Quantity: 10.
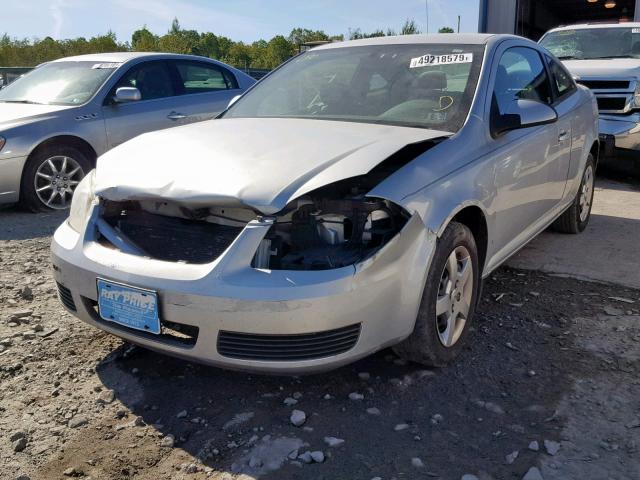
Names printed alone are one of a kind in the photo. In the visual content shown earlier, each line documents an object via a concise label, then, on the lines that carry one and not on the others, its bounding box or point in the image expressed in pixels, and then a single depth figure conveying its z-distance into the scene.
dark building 13.30
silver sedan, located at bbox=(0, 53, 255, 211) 5.95
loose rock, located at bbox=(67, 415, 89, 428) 2.58
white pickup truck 7.70
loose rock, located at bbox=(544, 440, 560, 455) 2.36
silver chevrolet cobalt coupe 2.43
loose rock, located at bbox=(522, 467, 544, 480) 2.21
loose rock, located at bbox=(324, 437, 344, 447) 2.42
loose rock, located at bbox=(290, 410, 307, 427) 2.56
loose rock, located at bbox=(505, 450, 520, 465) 2.32
